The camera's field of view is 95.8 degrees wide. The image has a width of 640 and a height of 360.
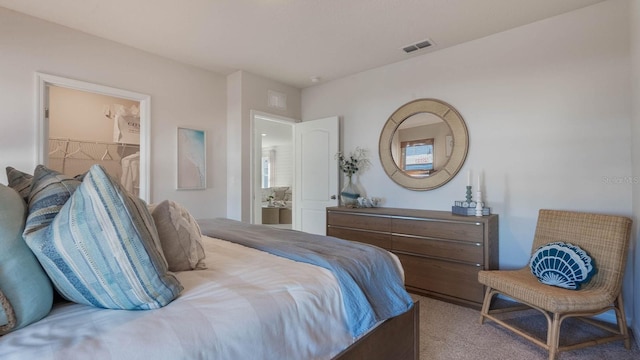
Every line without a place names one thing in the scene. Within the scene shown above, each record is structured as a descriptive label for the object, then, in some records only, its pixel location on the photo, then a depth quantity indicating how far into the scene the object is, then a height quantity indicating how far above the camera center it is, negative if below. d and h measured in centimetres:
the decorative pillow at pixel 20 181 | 99 +0
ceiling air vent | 295 +142
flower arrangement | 374 +26
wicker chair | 174 -69
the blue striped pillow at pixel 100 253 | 79 -20
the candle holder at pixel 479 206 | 265 -22
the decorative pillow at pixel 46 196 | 82 -4
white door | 393 +13
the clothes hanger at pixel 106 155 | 426 +39
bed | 68 -38
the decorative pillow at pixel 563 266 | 193 -58
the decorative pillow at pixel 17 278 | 70 -25
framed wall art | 343 +27
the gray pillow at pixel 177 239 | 117 -24
